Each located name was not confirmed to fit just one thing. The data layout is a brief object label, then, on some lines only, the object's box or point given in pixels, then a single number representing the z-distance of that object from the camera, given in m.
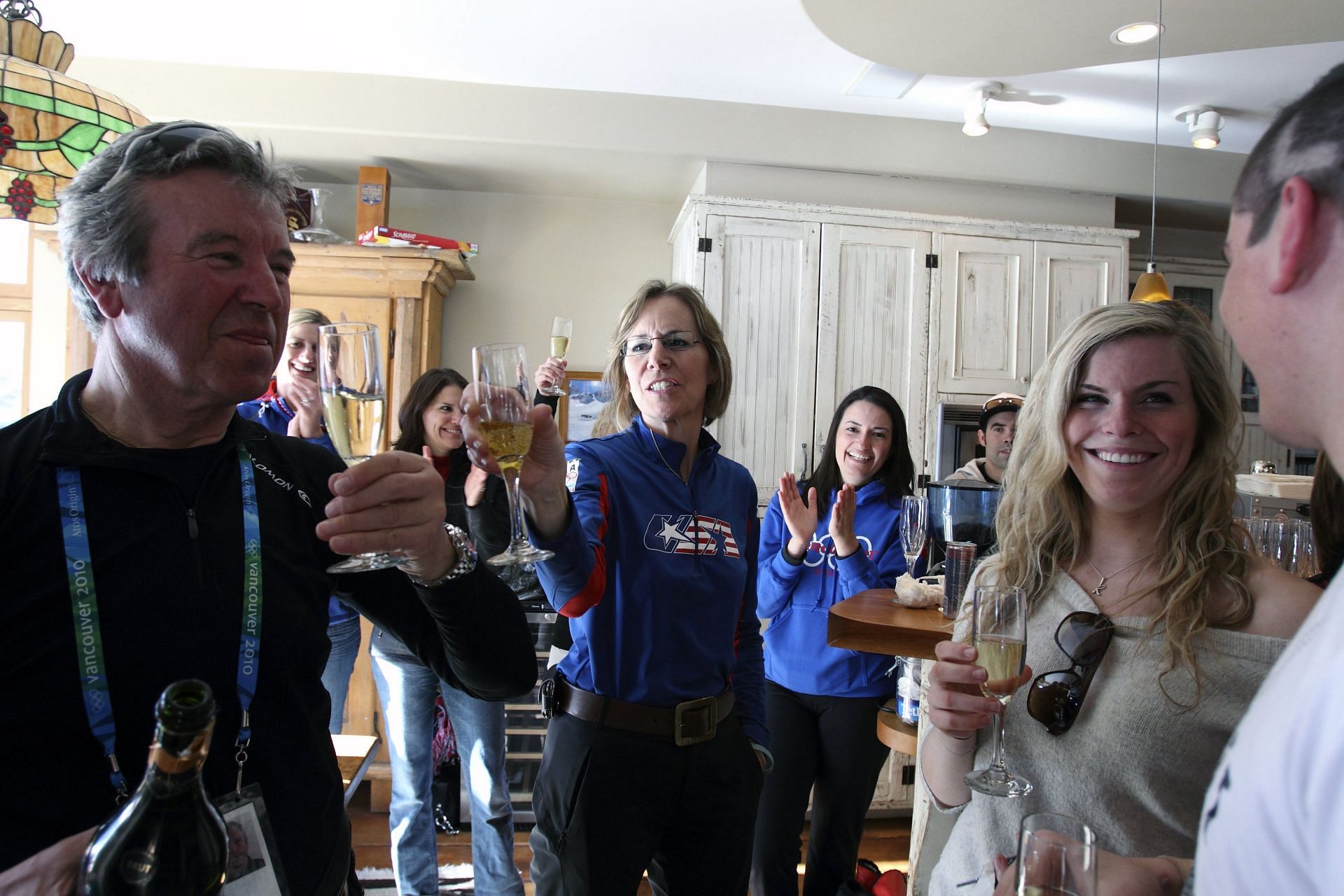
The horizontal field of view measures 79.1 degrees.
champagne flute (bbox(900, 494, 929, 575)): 2.54
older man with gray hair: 0.83
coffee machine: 2.15
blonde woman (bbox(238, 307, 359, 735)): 2.35
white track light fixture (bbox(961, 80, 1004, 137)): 3.98
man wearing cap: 3.48
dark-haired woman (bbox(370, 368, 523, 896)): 2.67
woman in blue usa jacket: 1.50
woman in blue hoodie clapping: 2.51
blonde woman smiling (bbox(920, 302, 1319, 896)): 1.12
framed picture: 4.92
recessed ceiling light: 3.00
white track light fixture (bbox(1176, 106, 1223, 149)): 4.09
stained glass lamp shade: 1.49
